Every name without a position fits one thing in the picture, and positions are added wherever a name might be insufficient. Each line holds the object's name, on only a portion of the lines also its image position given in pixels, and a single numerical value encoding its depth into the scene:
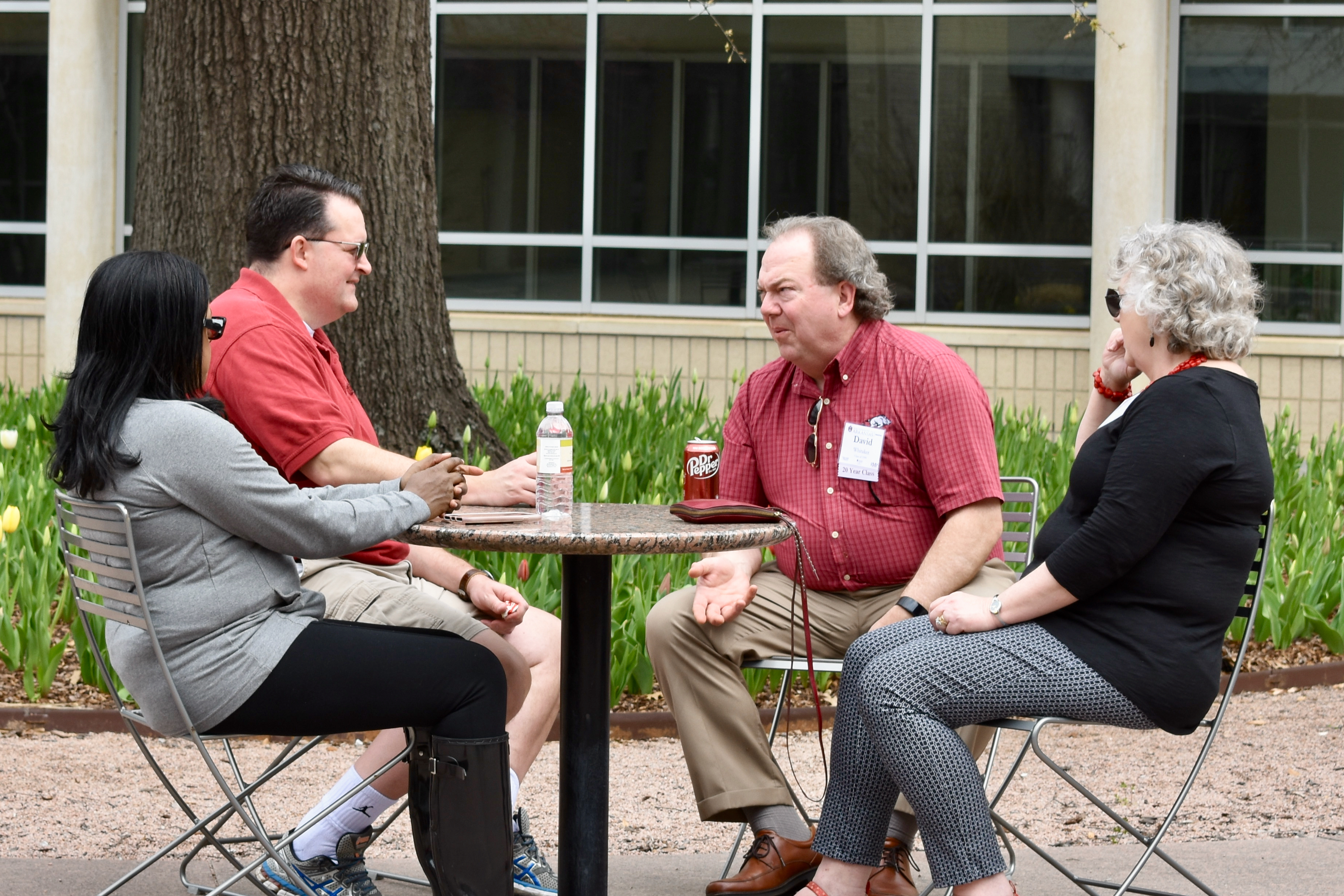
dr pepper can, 6.65
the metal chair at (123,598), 5.14
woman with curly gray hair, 5.44
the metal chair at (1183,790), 5.63
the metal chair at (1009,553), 6.49
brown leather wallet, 5.84
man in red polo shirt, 6.38
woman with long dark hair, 5.17
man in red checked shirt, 6.39
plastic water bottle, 6.08
